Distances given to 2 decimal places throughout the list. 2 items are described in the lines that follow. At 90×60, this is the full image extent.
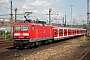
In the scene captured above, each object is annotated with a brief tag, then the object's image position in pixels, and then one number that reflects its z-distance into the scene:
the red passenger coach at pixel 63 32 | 41.91
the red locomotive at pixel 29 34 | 25.58
